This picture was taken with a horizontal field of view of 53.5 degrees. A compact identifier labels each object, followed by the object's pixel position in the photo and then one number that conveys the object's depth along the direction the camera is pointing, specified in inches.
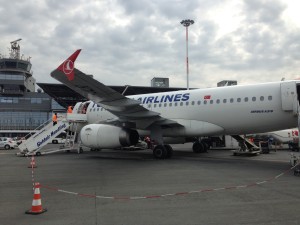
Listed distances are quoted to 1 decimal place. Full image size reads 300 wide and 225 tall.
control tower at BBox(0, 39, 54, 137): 2920.8
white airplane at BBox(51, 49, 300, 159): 472.4
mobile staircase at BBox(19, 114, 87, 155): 743.7
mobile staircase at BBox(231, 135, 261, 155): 690.2
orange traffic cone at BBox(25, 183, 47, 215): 219.6
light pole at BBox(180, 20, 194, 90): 1546.5
